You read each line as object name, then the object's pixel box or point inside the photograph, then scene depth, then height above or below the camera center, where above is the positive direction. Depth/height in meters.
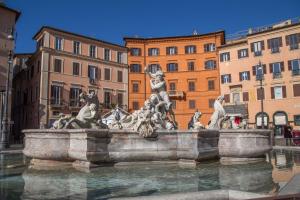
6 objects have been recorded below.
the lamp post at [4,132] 18.30 -0.29
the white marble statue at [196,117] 13.19 +0.35
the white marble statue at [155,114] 9.47 +0.41
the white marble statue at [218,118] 11.66 +0.26
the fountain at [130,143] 8.76 -0.54
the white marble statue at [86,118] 9.81 +0.27
